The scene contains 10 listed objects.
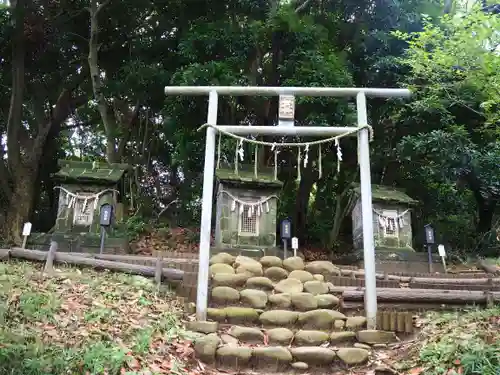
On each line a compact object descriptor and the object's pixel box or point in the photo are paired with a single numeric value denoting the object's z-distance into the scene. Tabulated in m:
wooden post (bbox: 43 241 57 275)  7.06
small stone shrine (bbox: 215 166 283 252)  13.23
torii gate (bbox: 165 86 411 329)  6.76
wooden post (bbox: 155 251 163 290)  7.24
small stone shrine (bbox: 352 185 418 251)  13.91
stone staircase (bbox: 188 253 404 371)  5.66
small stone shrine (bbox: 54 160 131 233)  13.66
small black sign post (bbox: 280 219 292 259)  12.01
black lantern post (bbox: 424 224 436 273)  12.42
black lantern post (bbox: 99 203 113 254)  11.58
